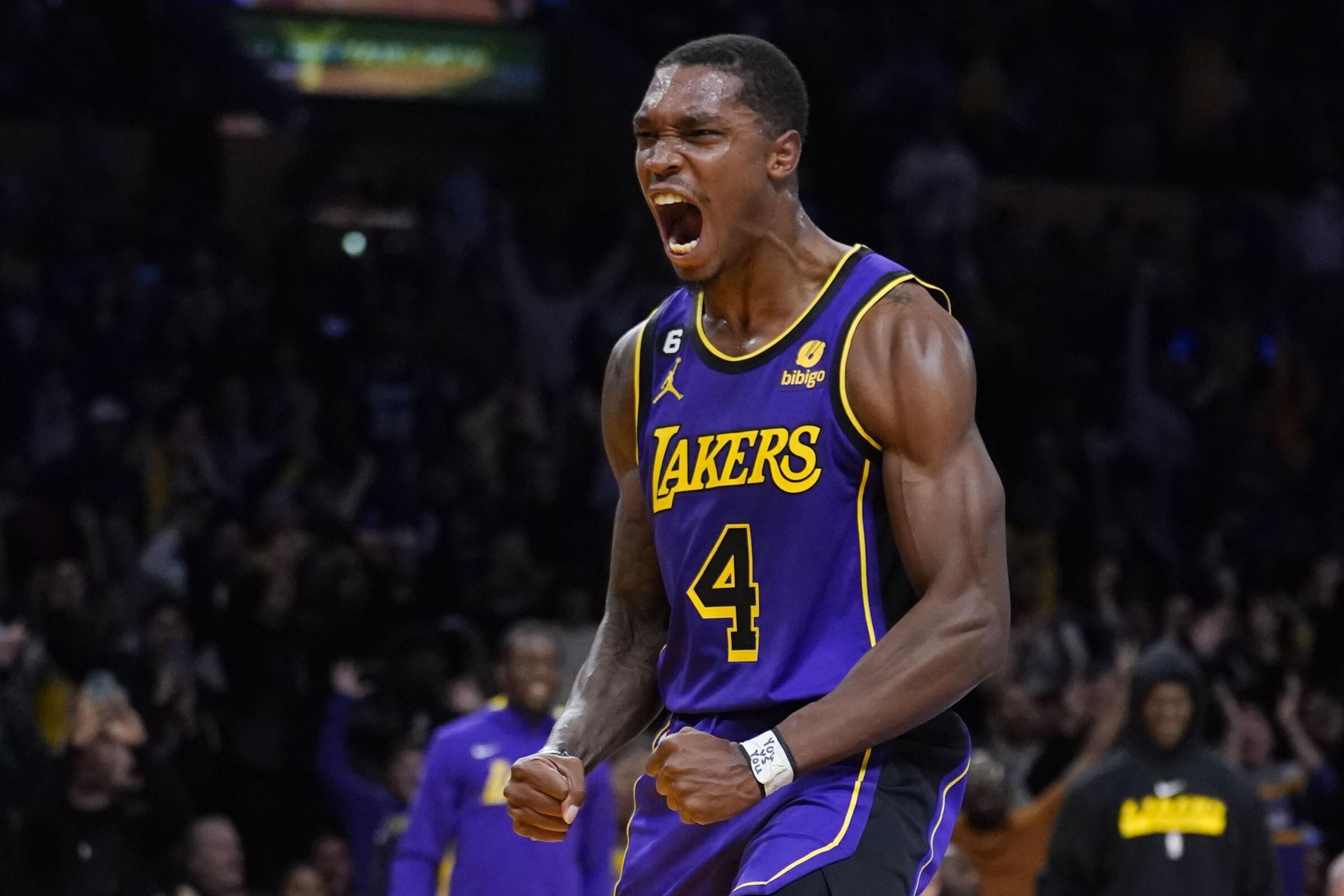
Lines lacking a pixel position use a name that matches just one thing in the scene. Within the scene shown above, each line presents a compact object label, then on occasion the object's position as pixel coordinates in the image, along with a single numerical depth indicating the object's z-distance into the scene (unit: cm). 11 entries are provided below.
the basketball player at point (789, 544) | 689
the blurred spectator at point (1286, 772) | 2023
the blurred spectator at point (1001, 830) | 1755
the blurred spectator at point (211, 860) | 1655
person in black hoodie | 1454
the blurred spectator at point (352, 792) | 1906
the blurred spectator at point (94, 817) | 1519
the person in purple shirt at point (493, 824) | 1448
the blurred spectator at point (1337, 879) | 1278
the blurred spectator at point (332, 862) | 1833
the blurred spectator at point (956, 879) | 1572
